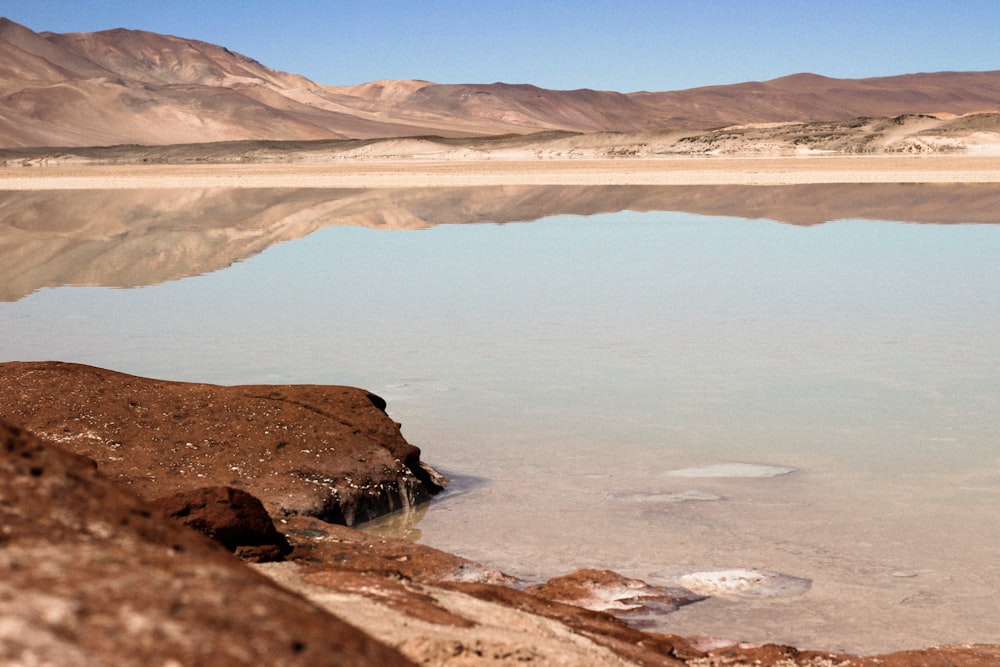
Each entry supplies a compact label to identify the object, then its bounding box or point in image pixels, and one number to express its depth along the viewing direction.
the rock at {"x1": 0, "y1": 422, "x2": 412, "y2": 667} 1.76
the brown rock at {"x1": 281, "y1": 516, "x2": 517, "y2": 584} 4.61
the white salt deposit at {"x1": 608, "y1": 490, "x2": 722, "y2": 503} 5.70
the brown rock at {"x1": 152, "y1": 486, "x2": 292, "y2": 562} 4.15
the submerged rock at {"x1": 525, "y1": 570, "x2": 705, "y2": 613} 4.37
